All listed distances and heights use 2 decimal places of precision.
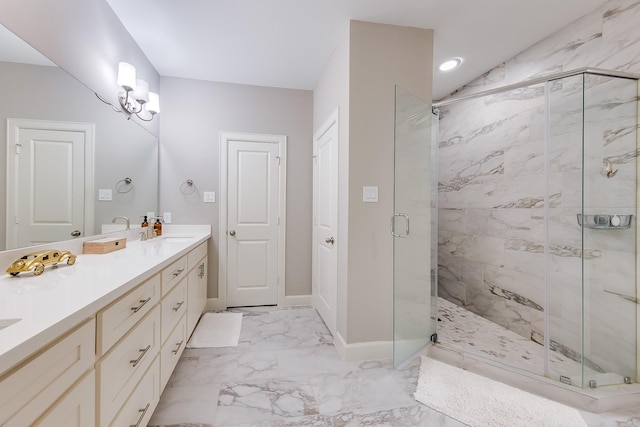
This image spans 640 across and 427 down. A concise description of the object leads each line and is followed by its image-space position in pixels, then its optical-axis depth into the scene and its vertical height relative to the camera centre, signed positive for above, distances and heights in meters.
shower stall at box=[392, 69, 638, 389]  1.71 -0.13
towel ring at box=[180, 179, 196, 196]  2.92 +0.28
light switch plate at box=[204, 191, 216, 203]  2.97 +0.17
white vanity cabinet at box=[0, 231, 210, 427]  0.64 -0.47
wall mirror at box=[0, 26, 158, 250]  1.20 +0.31
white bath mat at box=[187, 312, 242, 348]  2.22 -1.09
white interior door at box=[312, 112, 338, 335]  2.30 -0.07
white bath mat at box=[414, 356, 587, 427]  1.44 -1.11
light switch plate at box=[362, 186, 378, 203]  2.02 +0.15
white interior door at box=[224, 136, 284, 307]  3.03 -0.11
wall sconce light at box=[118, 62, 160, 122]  2.01 +0.99
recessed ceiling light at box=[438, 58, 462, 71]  2.54 +1.48
